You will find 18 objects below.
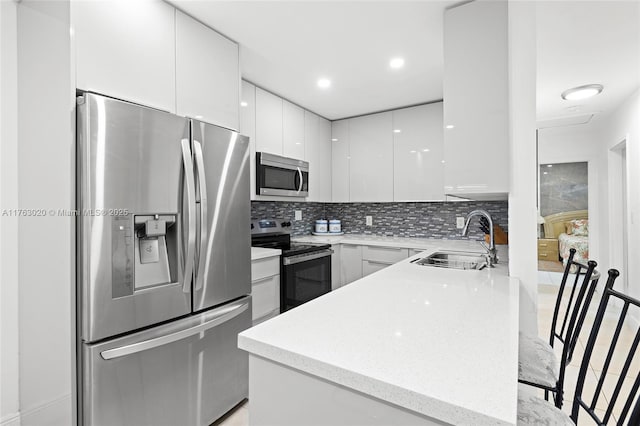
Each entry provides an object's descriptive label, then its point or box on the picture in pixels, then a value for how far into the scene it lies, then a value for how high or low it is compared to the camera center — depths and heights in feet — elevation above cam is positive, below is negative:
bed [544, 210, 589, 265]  19.98 -1.23
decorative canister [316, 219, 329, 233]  13.43 -0.47
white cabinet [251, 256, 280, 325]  7.89 -1.87
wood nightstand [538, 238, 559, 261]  22.11 -2.50
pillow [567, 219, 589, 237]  20.76 -0.97
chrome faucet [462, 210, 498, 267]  6.43 -0.71
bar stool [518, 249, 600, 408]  3.90 -1.96
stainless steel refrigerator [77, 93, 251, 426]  4.46 -0.79
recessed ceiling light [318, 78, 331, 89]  9.29 +3.92
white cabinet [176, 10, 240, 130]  6.03 +2.90
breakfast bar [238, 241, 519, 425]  2.18 -1.19
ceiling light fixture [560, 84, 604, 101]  10.51 +4.10
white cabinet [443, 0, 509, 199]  5.42 +2.01
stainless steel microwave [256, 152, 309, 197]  9.45 +1.27
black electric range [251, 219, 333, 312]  8.93 -1.46
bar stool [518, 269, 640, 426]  3.07 -2.00
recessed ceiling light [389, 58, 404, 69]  7.99 +3.87
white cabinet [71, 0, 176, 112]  4.66 +2.69
